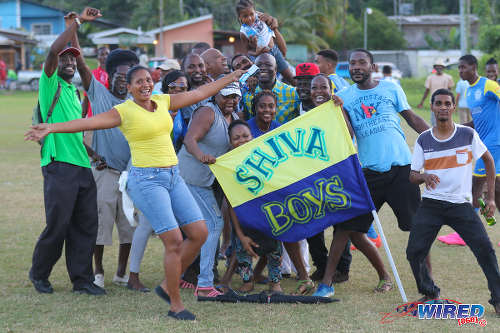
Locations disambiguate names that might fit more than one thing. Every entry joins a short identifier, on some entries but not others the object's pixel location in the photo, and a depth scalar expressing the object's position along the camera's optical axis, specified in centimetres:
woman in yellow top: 576
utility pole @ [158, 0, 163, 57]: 5100
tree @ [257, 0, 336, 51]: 5159
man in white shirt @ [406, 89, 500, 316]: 577
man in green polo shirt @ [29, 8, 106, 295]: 655
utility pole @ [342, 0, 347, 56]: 5869
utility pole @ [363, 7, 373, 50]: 5275
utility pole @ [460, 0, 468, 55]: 2841
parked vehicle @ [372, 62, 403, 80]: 4415
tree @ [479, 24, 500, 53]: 3172
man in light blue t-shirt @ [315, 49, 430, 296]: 650
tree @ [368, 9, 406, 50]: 6047
